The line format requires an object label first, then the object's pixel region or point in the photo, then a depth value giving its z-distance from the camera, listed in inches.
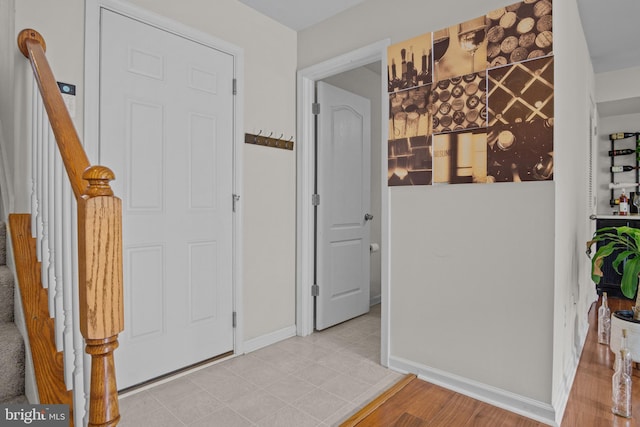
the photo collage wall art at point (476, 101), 72.6
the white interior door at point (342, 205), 122.9
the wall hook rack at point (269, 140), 106.1
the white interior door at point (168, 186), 80.8
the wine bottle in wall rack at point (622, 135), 183.4
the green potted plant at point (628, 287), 82.8
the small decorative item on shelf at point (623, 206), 175.8
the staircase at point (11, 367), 50.7
